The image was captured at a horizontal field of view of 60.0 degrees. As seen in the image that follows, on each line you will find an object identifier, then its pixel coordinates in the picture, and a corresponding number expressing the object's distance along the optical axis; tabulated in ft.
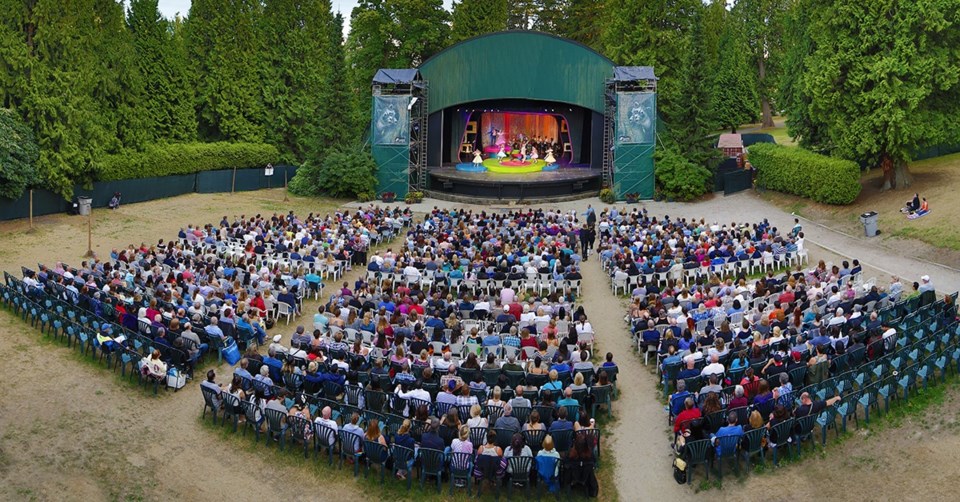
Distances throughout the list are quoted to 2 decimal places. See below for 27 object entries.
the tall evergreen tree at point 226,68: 129.80
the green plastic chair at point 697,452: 35.06
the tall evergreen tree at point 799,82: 102.17
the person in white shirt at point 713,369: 40.91
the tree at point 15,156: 87.40
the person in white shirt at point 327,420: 36.76
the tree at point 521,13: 204.95
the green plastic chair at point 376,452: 35.37
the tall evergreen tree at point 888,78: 85.97
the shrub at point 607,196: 114.42
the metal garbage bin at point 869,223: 82.58
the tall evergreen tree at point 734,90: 165.89
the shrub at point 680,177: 109.50
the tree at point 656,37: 139.23
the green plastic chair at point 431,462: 34.60
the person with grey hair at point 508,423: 35.62
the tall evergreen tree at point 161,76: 120.26
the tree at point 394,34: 152.87
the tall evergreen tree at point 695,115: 112.68
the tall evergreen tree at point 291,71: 137.90
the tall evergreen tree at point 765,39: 173.58
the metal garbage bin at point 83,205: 96.91
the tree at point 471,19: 159.84
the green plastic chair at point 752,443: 35.47
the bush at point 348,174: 115.96
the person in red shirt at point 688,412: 35.99
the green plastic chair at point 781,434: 35.76
